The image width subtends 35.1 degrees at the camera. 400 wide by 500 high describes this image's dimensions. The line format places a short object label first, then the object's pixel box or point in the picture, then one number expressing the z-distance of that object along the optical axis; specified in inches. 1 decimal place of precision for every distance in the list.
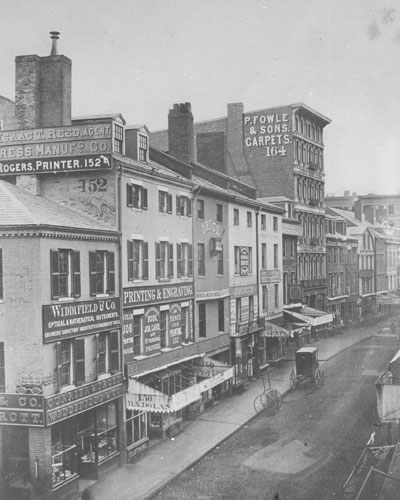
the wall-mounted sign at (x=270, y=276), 1795.0
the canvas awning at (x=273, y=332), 1736.0
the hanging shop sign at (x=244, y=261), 1623.4
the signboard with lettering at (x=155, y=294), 1056.2
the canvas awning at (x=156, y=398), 977.5
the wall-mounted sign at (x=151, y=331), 1103.0
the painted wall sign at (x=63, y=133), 998.4
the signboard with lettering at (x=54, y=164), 1002.7
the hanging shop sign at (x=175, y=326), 1213.1
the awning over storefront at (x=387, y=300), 3255.4
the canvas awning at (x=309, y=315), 1888.5
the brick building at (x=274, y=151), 2220.7
